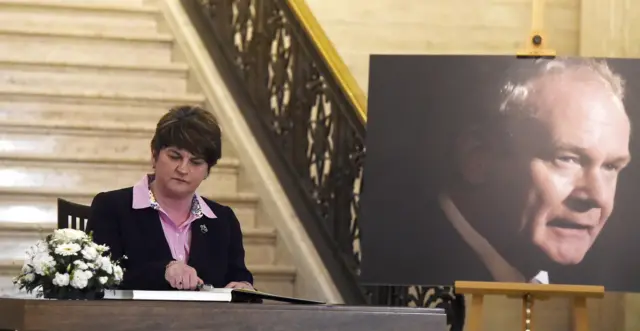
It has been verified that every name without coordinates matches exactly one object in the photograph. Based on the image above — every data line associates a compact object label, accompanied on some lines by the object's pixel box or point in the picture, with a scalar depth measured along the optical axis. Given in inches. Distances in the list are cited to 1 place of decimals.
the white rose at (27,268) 221.3
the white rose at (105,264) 224.2
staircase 475.2
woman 273.9
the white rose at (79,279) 217.3
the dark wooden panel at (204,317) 193.2
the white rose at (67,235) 224.1
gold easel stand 337.7
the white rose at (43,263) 217.9
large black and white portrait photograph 363.6
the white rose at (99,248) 227.1
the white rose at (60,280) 216.2
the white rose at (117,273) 227.6
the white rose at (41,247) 222.8
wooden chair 297.9
